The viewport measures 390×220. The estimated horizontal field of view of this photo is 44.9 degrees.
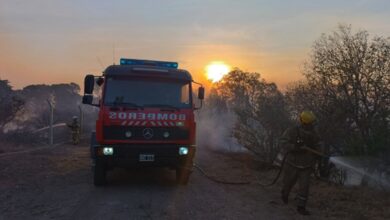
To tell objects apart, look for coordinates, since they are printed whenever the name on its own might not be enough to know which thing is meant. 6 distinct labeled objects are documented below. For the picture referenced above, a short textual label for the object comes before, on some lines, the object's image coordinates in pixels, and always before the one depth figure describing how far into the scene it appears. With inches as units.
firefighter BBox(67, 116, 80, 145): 961.3
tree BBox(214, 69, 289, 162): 557.0
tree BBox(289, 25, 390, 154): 501.4
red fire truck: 412.2
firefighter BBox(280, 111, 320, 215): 348.2
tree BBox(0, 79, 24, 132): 1283.2
